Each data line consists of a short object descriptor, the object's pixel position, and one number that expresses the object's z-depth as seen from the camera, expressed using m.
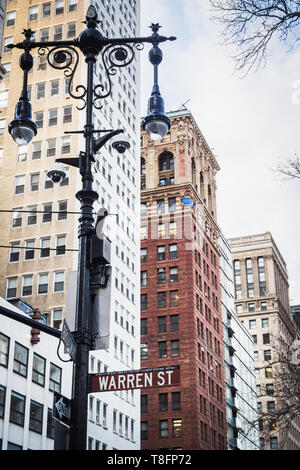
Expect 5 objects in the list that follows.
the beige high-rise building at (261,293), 134.00
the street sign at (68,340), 9.34
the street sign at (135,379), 9.84
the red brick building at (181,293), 82.94
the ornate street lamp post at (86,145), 9.73
